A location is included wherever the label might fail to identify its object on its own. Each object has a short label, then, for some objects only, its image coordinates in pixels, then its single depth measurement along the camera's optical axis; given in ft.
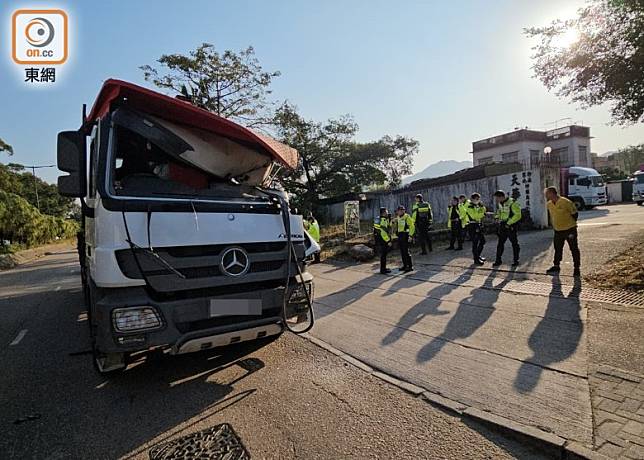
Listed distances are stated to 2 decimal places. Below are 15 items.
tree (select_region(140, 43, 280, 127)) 67.05
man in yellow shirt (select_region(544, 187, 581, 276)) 23.79
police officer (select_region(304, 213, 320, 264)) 40.57
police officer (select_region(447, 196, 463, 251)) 38.93
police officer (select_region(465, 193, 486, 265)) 31.12
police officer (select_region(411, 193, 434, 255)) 38.42
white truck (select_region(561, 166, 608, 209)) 80.02
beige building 139.74
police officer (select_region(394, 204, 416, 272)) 31.73
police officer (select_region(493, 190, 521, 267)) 27.43
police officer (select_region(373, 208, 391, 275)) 31.75
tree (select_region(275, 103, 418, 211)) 93.56
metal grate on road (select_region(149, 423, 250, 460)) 8.77
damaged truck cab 10.26
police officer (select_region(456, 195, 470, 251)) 34.60
